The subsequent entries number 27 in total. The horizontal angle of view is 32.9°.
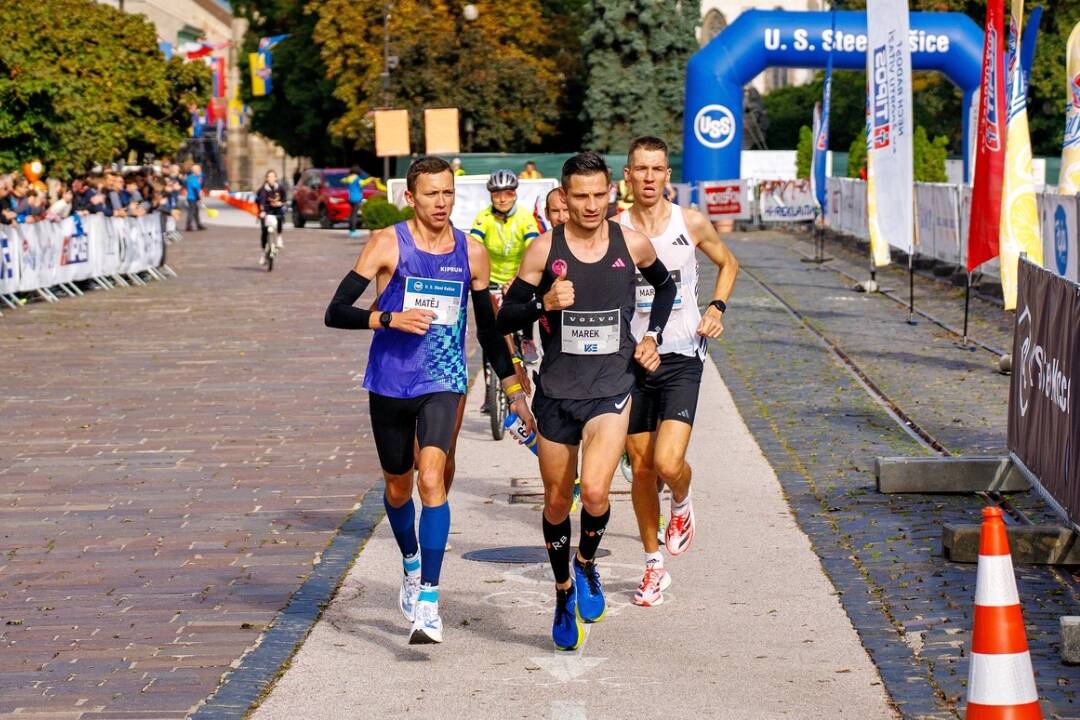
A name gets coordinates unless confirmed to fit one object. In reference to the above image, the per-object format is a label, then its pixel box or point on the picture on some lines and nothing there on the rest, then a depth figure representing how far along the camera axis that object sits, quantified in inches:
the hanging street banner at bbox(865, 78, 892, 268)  822.5
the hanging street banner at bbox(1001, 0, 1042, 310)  644.7
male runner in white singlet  303.0
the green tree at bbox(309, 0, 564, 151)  2190.0
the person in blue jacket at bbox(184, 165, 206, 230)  1894.7
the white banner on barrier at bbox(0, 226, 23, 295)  917.8
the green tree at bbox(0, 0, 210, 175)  1134.4
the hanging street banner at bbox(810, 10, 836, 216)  1261.1
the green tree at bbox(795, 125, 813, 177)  2244.1
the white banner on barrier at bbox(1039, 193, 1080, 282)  761.0
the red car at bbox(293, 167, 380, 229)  1943.9
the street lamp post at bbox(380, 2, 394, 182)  1992.5
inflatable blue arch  1620.3
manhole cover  335.6
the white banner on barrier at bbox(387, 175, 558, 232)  1247.5
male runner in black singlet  267.0
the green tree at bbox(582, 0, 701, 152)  2650.1
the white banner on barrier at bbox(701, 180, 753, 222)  1630.2
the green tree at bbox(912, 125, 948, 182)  1777.8
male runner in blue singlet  271.7
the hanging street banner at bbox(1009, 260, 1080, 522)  315.9
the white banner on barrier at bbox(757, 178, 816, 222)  1656.0
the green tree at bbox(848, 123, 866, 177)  1948.8
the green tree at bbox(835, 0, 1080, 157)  2536.9
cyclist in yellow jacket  474.9
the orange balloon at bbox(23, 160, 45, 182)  1180.5
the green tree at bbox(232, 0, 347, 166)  2672.2
